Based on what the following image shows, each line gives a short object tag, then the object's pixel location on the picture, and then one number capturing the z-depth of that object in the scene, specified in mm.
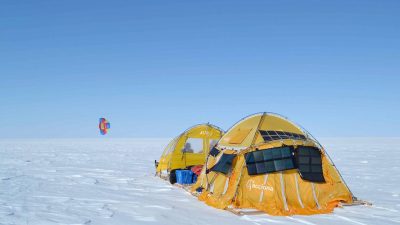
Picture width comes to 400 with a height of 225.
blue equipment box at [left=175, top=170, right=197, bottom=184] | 15797
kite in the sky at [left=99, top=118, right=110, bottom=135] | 44250
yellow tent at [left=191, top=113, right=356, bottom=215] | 10695
